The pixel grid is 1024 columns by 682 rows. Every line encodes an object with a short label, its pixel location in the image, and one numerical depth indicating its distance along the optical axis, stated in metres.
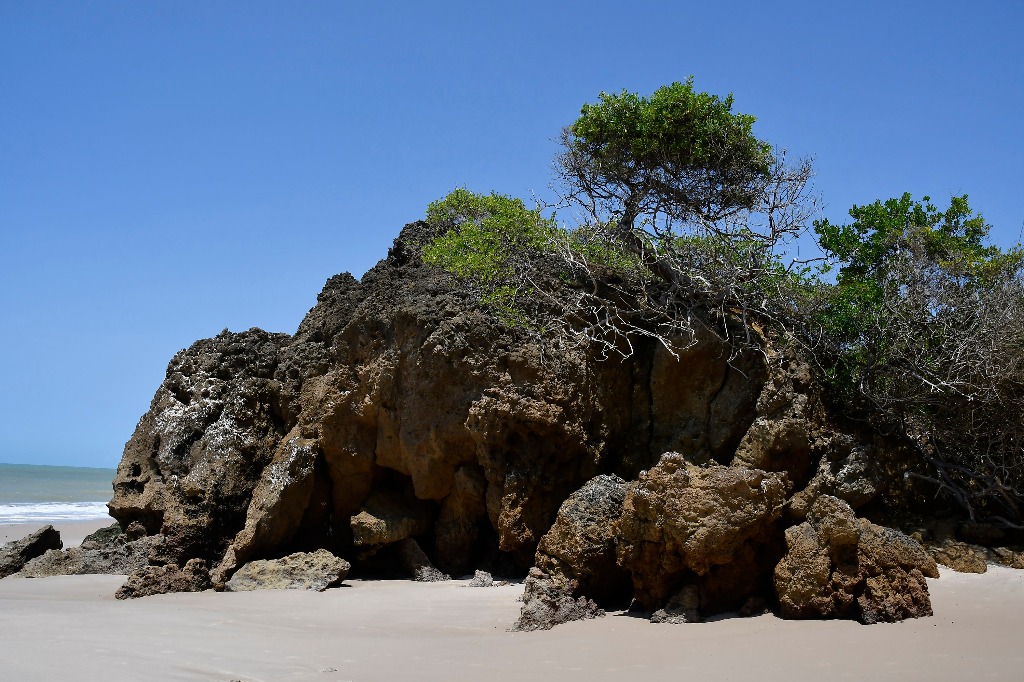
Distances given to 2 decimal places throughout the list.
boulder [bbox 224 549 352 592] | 10.29
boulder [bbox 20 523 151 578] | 11.95
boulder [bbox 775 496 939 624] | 6.96
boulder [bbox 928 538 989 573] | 9.09
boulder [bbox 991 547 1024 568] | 9.12
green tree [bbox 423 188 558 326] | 11.22
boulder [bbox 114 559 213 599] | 9.91
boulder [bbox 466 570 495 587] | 10.40
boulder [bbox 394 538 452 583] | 11.06
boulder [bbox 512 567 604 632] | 7.62
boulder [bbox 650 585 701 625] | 7.43
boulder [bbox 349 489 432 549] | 11.34
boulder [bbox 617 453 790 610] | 7.41
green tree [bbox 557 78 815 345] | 11.15
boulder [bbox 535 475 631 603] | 8.10
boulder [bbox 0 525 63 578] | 12.39
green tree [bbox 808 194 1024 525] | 10.26
